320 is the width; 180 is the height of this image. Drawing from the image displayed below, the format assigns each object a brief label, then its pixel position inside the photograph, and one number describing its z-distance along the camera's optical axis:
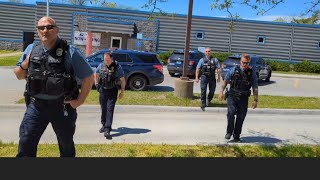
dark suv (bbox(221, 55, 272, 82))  19.84
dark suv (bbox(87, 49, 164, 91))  14.80
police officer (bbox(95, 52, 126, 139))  7.12
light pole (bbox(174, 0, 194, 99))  12.13
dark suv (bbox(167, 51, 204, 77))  21.39
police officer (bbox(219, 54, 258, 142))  7.20
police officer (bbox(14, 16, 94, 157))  3.75
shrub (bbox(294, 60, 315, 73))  32.19
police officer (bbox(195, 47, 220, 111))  10.45
